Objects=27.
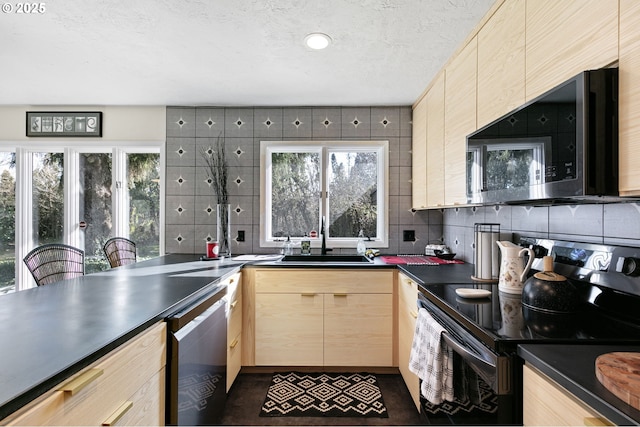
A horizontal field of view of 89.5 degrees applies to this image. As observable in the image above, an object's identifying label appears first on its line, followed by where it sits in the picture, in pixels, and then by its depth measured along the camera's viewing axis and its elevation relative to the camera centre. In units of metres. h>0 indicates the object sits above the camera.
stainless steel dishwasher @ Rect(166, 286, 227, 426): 1.25 -0.67
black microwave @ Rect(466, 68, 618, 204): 0.91 +0.22
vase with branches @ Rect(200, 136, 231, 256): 2.99 +0.34
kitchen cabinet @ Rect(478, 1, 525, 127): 1.34 +0.69
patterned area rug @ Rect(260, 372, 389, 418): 1.98 -1.21
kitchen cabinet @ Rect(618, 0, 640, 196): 0.83 +0.30
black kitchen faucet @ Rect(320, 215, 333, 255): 2.97 -0.25
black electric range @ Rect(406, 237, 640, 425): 0.95 -0.37
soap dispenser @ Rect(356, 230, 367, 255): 2.92 -0.31
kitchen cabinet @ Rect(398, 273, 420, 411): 1.94 -0.75
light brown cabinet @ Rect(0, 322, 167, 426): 0.71 -0.48
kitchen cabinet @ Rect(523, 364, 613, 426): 0.70 -0.46
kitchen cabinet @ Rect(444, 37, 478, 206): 1.79 +0.58
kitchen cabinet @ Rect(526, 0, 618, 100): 0.92 +0.56
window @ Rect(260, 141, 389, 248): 3.11 +0.21
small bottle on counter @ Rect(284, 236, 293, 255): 2.96 -0.32
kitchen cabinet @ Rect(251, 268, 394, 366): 2.38 -0.78
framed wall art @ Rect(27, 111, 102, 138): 3.06 +0.86
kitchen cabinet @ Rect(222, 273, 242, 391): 2.09 -0.77
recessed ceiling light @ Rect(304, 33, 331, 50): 1.81 +0.99
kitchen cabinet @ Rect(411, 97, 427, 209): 2.64 +0.51
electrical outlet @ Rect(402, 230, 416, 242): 3.02 -0.21
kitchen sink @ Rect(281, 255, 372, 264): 2.82 -0.40
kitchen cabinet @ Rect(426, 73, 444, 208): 2.25 +0.51
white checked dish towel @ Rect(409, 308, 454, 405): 1.33 -0.65
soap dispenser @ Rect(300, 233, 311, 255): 2.95 -0.31
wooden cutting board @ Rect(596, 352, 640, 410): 0.63 -0.35
